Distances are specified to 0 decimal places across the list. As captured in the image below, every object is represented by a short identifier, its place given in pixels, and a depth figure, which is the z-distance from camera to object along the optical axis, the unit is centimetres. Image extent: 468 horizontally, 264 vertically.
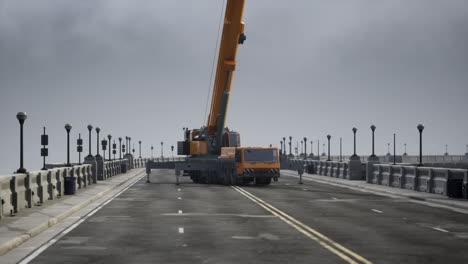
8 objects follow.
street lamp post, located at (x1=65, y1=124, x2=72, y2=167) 4791
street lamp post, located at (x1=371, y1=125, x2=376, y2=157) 6541
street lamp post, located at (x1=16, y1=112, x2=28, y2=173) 3213
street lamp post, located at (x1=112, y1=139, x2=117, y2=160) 12438
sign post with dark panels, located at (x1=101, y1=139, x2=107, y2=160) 9156
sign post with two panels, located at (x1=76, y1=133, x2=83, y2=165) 6281
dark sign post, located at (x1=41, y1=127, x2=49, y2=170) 4547
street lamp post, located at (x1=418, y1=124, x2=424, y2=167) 5153
